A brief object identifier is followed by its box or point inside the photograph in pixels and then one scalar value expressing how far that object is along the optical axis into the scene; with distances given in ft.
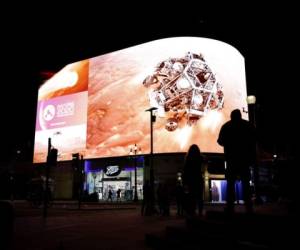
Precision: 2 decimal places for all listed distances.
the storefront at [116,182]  124.67
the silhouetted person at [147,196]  53.67
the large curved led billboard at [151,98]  112.57
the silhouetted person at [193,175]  26.43
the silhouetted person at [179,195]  48.26
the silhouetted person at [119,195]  123.95
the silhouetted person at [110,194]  122.93
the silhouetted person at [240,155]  21.09
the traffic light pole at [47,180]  49.78
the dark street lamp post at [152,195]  53.97
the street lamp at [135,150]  113.91
